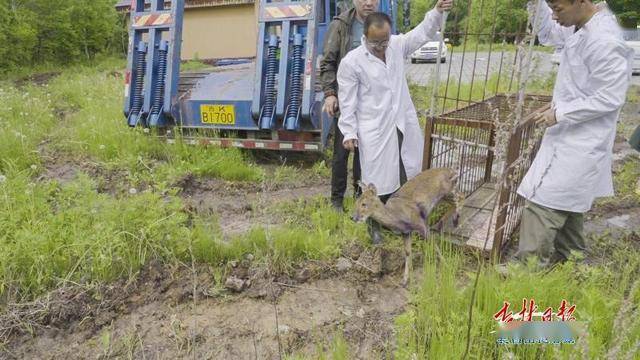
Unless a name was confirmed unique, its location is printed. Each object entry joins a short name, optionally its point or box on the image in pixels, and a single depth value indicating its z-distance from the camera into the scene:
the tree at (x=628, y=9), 19.98
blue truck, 4.57
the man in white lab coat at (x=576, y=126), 2.17
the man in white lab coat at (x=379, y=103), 3.13
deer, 2.63
